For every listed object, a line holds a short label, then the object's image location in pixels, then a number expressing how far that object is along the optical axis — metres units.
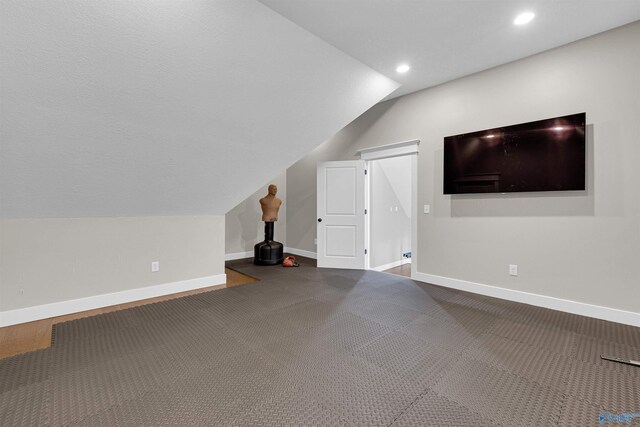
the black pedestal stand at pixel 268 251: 5.33
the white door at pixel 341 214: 4.93
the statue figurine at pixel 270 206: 5.46
